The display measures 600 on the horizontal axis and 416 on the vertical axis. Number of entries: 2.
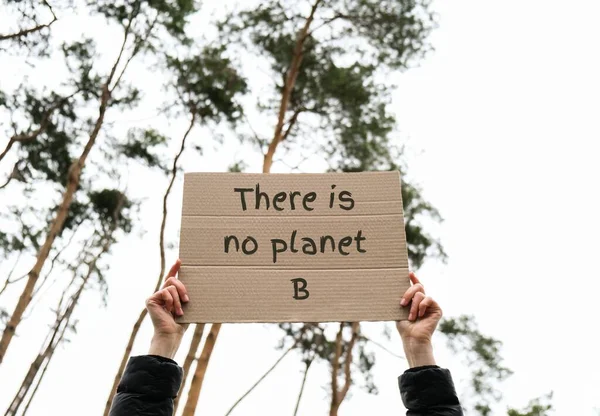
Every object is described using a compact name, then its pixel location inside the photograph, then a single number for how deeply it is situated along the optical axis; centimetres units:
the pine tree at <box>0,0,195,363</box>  855
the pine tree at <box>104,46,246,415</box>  905
